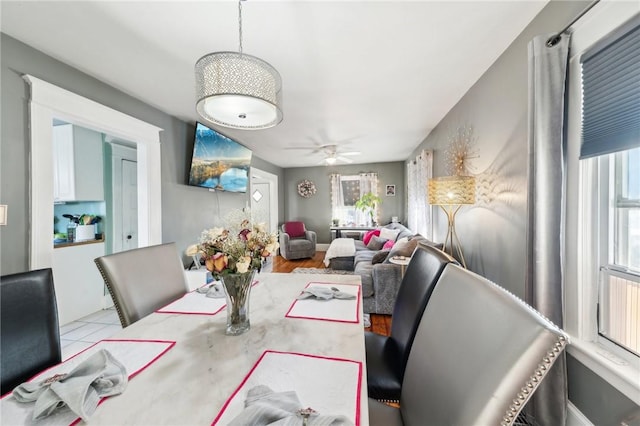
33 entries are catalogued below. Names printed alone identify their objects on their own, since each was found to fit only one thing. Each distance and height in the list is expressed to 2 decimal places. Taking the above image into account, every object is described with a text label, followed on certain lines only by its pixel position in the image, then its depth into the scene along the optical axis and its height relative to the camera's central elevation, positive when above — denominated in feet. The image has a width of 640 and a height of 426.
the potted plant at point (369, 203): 19.94 +0.64
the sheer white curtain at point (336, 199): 21.35 +1.07
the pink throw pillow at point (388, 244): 12.94 -1.90
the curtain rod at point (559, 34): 3.49 +2.84
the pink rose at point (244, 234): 3.26 -0.32
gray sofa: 9.08 -2.77
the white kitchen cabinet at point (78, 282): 8.40 -2.59
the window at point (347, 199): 21.09 +1.07
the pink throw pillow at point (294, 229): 19.99 -1.52
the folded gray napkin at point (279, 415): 1.74 -1.56
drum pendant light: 3.43 +1.88
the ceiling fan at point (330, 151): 13.93 +3.72
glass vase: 3.23 -1.23
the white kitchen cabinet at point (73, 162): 9.39 +2.07
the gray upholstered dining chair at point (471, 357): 1.58 -1.22
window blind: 3.03 +1.60
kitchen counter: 8.50 -1.15
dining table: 2.02 -1.69
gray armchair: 18.12 -2.41
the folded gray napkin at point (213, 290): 4.58 -1.58
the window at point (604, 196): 3.13 +0.19
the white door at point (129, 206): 11.18 +0.32
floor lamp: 6.55 +0.55
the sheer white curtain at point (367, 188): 20.59 +1.97
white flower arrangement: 3.03 -0.47
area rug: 14.02 -3.70
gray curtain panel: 3.81 +0.15
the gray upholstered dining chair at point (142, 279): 3.96 -1.26
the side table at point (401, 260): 8.50 -1.85
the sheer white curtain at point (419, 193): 11.94 +1.04
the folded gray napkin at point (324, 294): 4.40 -1.57
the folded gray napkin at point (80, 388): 1.94 -1.56
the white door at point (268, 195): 19.79 +1.48
